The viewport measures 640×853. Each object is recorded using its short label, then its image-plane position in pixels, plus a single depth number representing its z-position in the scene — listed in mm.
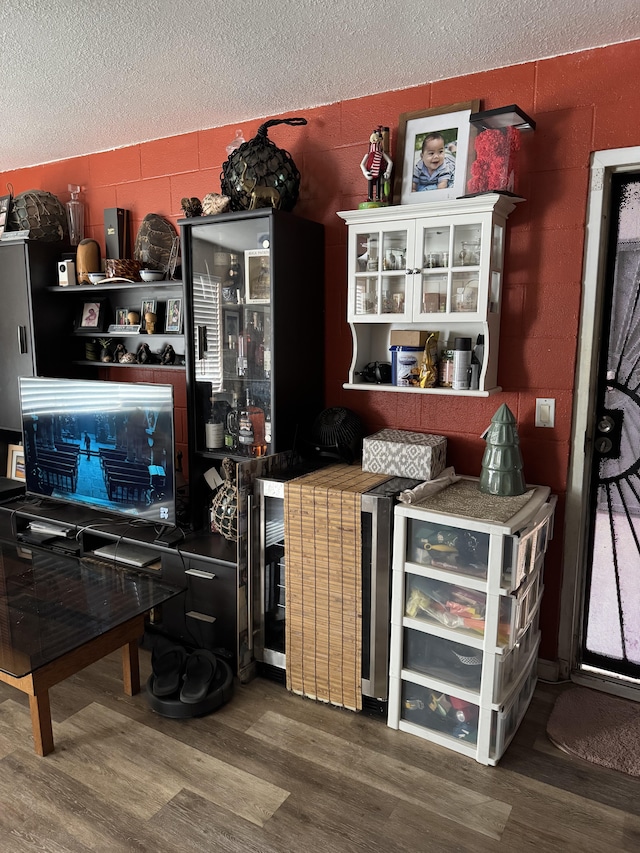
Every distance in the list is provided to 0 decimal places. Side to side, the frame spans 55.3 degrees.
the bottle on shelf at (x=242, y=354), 2615
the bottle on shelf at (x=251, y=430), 2628
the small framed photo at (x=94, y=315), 3301
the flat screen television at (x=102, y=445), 2725
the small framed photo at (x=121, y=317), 3238
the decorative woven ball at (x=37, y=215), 3283
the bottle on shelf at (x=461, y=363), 2275
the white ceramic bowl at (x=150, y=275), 2961
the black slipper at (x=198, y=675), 2186
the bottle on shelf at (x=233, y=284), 2592
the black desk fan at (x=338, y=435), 2561
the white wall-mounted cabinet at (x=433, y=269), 2205
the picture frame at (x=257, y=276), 2496
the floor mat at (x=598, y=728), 2004
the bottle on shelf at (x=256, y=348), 2555
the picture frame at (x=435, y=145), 2338
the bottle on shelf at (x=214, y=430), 2742
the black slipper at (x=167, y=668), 2238
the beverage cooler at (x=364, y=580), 2098
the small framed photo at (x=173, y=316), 3041
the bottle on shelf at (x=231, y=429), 2701
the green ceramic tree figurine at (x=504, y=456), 2174
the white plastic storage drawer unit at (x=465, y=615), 1909
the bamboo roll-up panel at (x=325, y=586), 2141
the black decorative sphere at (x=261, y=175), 2520
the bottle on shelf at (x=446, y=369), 2375
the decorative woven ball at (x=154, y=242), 3053
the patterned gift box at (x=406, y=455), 2314
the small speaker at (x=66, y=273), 3230
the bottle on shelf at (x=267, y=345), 2510
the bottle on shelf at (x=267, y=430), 2574
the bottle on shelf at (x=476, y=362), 2309
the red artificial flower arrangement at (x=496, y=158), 2133
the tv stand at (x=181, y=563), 2434
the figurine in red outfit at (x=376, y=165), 2395
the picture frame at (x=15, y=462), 3691
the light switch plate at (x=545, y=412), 2322
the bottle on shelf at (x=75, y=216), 3424
